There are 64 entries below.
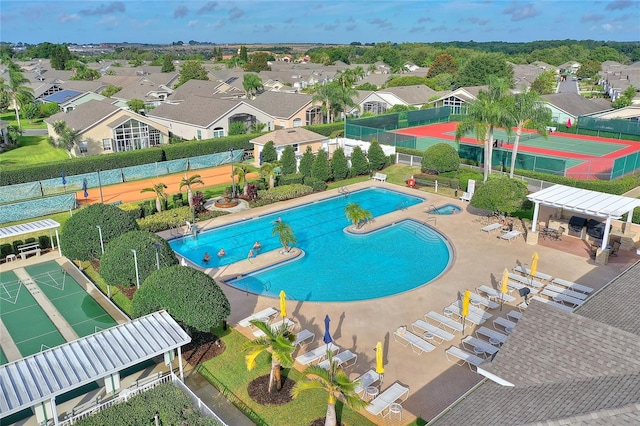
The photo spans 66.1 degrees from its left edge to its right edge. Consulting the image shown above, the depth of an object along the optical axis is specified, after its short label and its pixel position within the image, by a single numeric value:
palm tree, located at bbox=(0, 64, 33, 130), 68.25
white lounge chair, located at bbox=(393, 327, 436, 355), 17.42
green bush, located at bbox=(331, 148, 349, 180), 40.44
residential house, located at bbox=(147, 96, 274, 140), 51.22
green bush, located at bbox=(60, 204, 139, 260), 22.31
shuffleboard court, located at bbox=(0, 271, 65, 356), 18.89
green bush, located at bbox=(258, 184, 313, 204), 36.16
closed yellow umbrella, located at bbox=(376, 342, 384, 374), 15.52
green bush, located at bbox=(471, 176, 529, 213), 29.53
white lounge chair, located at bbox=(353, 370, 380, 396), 15.30
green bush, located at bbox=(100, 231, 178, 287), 19.72
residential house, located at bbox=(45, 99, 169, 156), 45.66
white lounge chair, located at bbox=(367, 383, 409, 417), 14.28
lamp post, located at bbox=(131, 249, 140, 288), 19.58
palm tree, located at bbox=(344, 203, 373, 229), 30.16
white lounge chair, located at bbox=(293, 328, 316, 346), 18.10
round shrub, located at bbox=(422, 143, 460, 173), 39.19
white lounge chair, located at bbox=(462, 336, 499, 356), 17.10
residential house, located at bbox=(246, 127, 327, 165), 44.64
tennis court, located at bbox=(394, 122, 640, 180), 38.47
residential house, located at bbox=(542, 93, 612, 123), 61.38
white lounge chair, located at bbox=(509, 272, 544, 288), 22.48
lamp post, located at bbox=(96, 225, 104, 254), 22.30
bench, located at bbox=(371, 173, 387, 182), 41.12
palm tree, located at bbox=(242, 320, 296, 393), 13.96
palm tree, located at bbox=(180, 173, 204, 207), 32.81
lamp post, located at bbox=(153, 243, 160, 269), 19.86
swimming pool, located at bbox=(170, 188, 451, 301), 23.80
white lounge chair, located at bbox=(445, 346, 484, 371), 16.61
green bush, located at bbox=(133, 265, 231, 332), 16.56
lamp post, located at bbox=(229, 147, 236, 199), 35.91
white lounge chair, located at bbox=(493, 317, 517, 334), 18.84
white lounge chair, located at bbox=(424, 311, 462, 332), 18.97
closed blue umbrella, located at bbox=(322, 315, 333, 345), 16.72
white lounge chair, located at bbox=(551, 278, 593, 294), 21.47
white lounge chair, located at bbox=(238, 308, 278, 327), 19.34
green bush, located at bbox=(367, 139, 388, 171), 43.16
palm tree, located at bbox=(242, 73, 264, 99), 69.62
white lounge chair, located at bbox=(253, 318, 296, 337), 18.66
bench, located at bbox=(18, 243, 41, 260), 26.77
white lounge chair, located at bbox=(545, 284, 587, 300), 21.03
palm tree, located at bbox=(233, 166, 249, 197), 35.97
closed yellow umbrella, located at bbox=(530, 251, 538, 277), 22.78
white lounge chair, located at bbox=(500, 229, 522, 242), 28.34
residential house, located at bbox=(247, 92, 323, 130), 55.97
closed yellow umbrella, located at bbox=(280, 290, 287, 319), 19.11
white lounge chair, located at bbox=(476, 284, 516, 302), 20.97
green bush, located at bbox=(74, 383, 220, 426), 13.65
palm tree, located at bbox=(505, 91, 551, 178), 34.44
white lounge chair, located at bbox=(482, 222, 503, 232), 29.88
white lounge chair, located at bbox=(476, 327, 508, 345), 17.79
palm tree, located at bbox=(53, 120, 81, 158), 44.03
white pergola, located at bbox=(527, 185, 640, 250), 25.12
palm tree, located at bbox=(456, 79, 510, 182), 34.03
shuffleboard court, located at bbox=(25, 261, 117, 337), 20.17
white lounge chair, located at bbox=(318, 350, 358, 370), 16.48
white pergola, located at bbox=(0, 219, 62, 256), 25.37
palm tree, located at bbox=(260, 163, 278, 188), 37.47
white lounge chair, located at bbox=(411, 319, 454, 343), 18.05
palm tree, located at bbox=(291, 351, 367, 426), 12.43
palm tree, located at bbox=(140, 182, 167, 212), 32.22
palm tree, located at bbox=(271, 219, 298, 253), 26.86
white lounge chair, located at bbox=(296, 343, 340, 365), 16.81
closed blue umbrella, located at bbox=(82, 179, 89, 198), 34.69
